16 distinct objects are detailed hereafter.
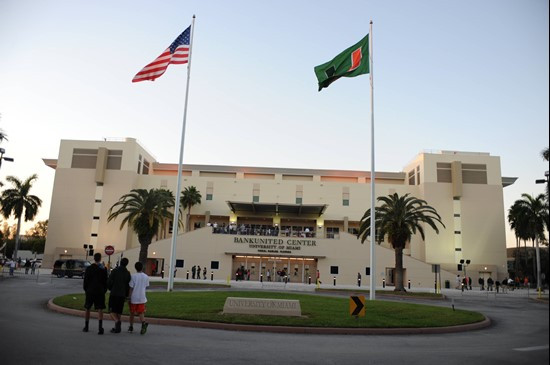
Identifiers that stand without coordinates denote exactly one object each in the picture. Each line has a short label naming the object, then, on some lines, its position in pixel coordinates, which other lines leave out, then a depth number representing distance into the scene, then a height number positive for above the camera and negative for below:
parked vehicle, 43.59 -1.15
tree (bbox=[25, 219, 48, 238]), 114.06 +6.61
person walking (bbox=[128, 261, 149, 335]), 11.02 -0.91
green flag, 21.64 +9.71
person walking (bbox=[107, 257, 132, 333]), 10.95 -0.73
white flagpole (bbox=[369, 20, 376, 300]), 22.53 +3.74
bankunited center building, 61.31 +8.70
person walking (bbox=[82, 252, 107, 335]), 10.84 -0.69
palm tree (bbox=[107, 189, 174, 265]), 42.94 +4.26
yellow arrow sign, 14.42 -1.18
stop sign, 29.46 +0.54
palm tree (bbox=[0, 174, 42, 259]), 64.69 +7.73
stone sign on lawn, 14.79 -1.38
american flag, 22.73 +10.88
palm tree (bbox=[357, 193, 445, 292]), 39.16 +4.09
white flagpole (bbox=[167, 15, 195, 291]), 25.58 +4.53
